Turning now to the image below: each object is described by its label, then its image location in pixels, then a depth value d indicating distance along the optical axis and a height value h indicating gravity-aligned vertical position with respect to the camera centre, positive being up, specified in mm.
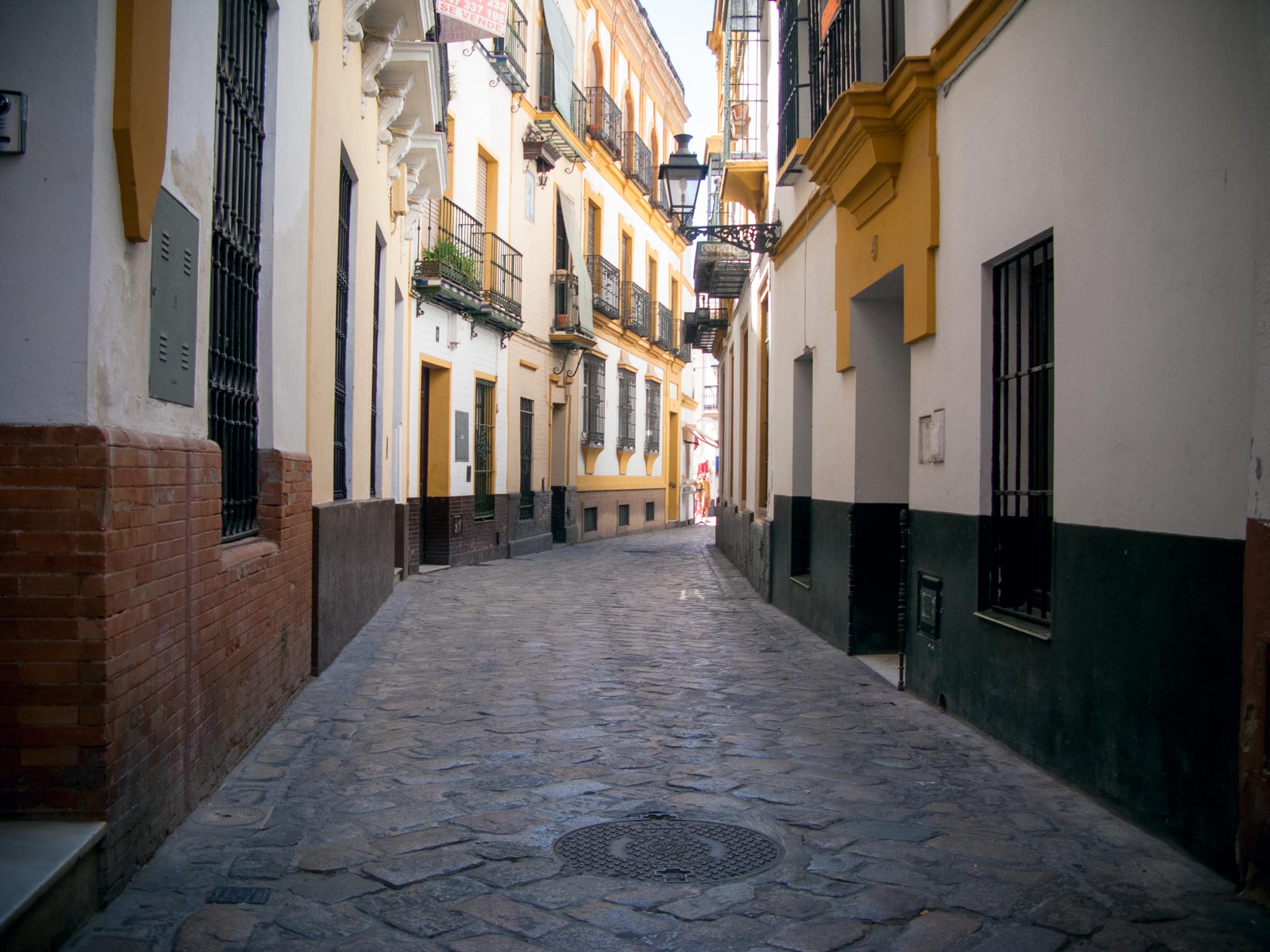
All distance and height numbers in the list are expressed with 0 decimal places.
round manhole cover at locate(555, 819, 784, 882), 3709 -1272
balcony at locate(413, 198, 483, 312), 14805 +3237
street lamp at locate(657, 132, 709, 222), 12414 +3491
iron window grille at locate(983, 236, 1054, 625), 5574 +279
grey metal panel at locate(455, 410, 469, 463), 16328 +751
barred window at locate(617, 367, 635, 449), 27125 +1978
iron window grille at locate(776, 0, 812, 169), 10602 +4112
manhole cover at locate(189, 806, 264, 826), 4152 -1262
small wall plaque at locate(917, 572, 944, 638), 6559 -676
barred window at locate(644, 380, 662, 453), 29859 +2006
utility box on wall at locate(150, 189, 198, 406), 3838 +665
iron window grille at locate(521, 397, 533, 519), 20422 +542
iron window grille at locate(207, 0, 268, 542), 5098 +1086
